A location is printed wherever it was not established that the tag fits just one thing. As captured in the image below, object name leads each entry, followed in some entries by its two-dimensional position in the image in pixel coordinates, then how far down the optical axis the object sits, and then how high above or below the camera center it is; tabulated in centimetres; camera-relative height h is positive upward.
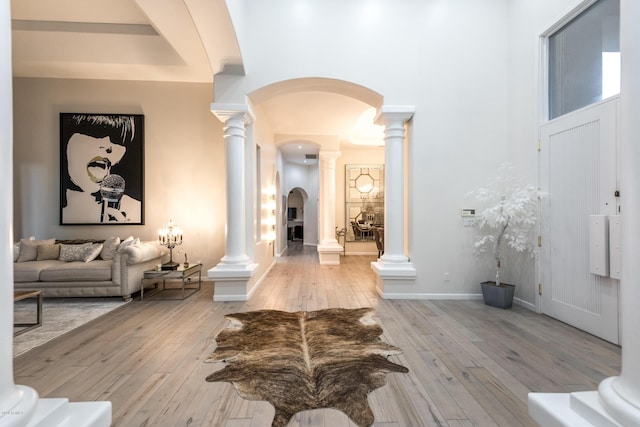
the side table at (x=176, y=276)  450 -91
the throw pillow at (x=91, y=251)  454 -56
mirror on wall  946 +45
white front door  290 +4
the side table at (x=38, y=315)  313 -108
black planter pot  391 -105
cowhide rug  196 -118
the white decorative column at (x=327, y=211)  764 +5
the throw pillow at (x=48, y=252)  470 -59
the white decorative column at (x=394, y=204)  437 +13
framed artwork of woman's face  536 +77
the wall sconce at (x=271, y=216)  658 -7
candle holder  466 -37
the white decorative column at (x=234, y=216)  429 -4
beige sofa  424 -80
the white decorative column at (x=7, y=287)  96 -23
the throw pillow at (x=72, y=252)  461 -58
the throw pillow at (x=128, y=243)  438 -44
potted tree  373 -10
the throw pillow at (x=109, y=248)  462 -52
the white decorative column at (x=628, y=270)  111 -21
